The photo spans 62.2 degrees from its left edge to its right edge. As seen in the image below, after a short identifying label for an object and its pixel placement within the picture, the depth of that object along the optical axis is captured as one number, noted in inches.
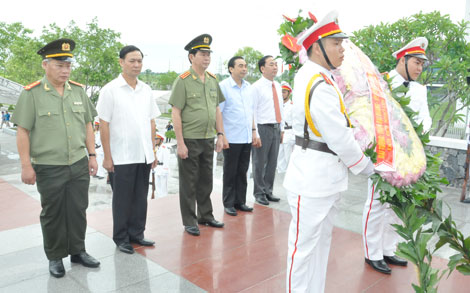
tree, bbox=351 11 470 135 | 302.7
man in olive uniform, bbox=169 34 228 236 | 151.7
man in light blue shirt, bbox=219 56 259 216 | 179.5
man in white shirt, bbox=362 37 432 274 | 127.6
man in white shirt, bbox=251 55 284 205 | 197.8
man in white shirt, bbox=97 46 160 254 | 133.4
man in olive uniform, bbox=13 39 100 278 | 114.0
